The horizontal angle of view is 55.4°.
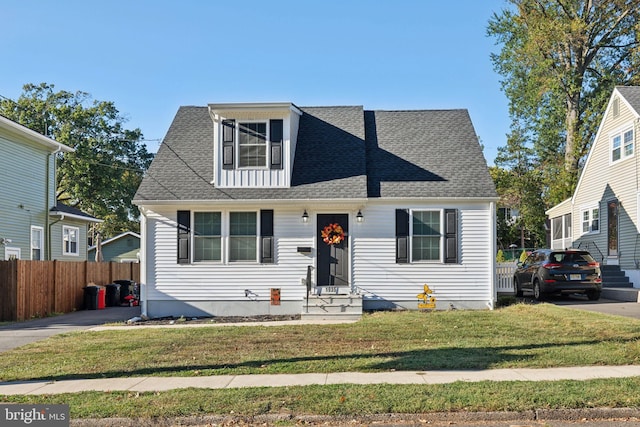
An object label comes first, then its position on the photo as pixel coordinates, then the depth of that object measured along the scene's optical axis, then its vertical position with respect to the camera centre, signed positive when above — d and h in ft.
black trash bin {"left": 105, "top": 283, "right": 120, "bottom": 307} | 75.92 -7.31
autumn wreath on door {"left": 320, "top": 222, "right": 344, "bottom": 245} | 53.98 +0.23
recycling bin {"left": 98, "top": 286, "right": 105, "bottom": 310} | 71.56 -7.09
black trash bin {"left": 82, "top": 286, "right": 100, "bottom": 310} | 70.49 -6.99
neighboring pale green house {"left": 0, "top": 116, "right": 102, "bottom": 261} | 72.18 +4.41
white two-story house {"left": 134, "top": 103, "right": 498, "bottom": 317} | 54.13 +0.20
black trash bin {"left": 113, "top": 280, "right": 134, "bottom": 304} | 78.88 -6.70
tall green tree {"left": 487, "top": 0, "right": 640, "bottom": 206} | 105.81 +32.29
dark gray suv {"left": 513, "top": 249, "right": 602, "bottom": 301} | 58.34 -3.67
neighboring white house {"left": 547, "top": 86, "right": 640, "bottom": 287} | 67.21 +5.27
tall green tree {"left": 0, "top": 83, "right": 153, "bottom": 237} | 129.39 +20.53
